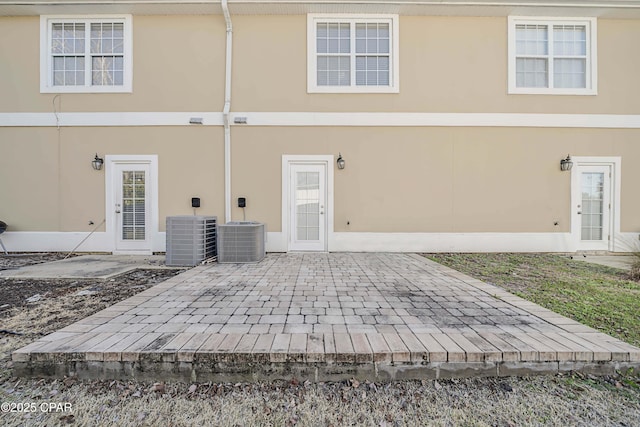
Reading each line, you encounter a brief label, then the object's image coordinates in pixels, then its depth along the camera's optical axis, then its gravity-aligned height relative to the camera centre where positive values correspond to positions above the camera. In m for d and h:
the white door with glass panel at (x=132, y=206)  6.62 +0.04
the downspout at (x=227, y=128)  6.47 +1.85
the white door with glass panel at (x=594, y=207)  6.68 +0.07
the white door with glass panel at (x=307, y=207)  6.66 +0.04
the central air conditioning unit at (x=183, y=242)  5.20 -0.62
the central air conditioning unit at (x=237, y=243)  5.36 -0.66
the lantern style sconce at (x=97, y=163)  6.48 +1.03
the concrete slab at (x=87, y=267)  4.50 -1.07
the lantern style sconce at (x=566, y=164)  6.54 +1.08
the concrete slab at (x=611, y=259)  5.38 -1.05
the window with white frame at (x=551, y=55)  6.66 +3.66
